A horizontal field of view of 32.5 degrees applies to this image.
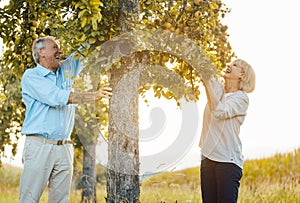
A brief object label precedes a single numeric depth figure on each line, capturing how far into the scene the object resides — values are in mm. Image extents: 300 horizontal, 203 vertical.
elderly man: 3930
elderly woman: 3975
